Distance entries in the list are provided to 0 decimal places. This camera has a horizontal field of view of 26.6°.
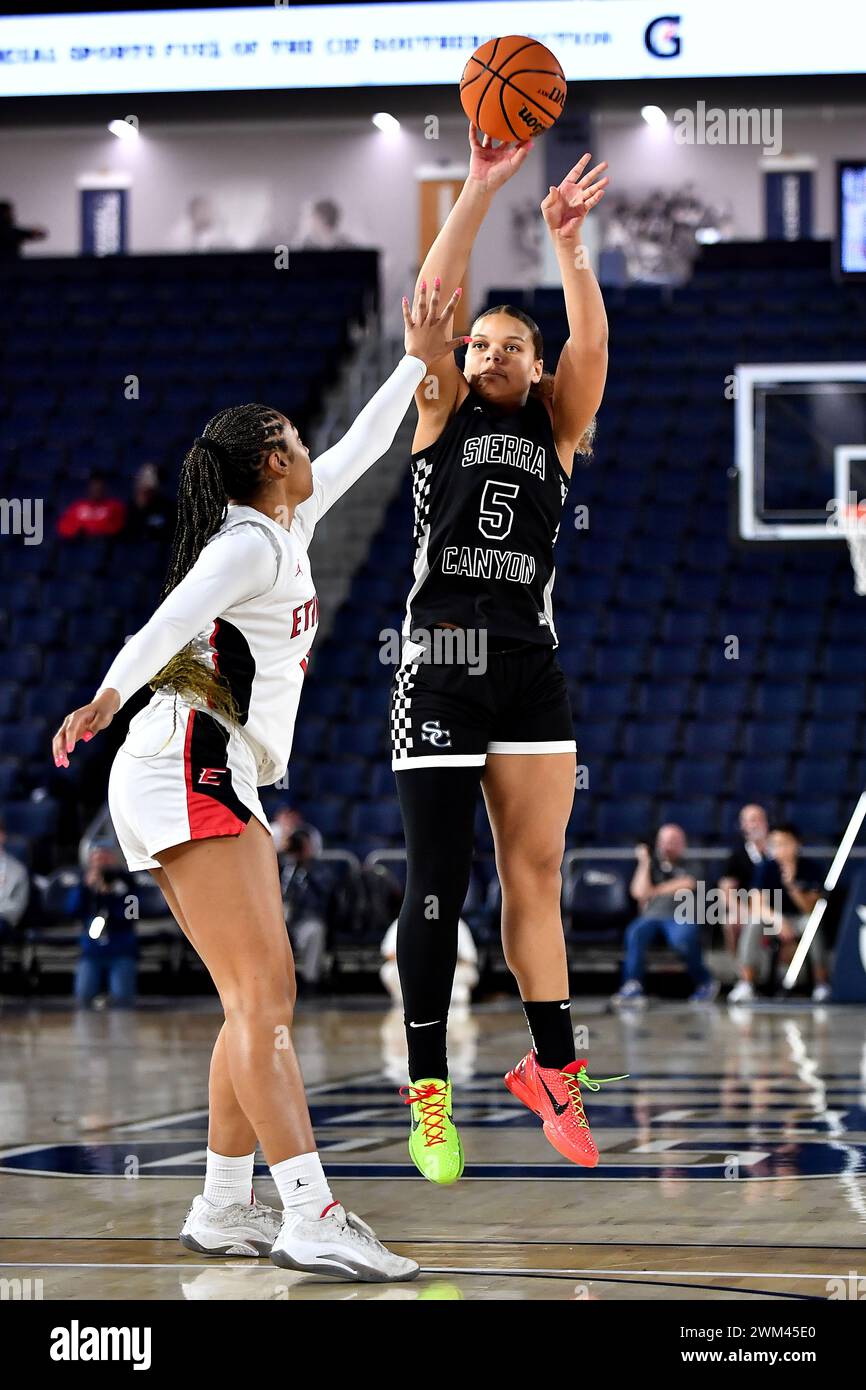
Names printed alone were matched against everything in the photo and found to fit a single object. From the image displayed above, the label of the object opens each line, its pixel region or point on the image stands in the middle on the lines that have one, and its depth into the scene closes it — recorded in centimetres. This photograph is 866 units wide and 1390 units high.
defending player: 345
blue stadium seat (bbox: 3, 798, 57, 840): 1338
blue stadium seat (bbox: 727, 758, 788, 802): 1323
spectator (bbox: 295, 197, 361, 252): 2283
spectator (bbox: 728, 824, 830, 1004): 1161
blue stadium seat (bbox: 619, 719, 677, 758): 1370
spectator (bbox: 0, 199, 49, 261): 2111
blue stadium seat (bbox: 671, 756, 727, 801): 1332
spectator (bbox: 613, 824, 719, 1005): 1157
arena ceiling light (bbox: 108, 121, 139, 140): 2016
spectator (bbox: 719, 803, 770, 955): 1171
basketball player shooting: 411
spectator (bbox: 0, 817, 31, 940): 1229
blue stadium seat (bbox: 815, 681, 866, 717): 1377
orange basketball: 438
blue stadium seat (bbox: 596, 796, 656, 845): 1295
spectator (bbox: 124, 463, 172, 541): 1540
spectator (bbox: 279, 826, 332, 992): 1191
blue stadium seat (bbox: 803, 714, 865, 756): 1338
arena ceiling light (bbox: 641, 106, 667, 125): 2141
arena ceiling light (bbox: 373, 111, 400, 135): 2176
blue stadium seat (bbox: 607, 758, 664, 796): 1336
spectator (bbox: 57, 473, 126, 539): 1576
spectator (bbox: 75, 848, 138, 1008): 1180
